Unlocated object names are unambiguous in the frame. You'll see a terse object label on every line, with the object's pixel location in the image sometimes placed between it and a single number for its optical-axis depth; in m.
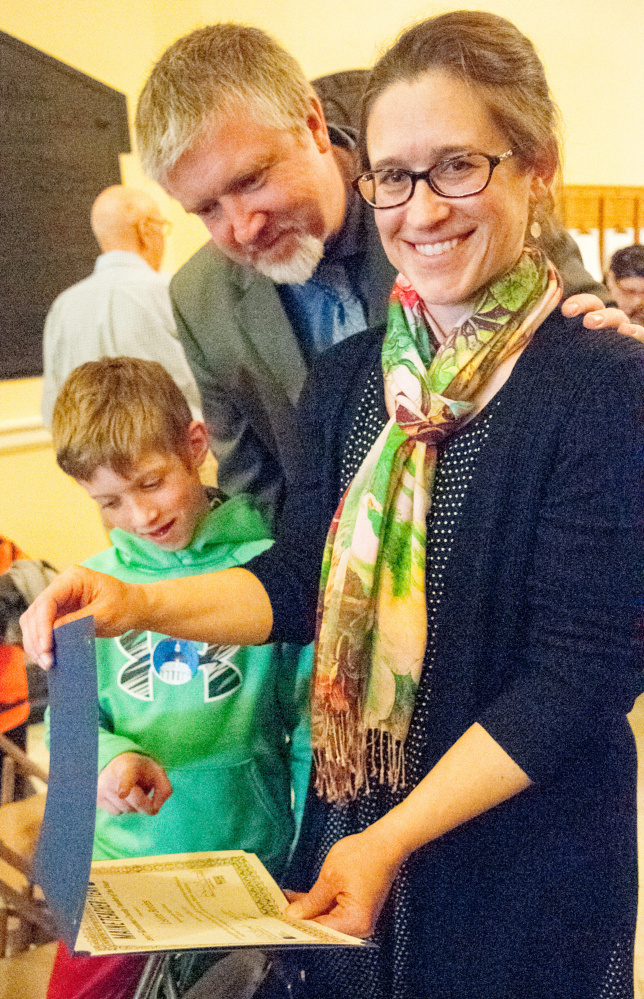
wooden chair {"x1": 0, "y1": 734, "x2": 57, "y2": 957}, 1.07
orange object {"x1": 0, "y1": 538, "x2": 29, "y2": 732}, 1.20
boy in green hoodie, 1.07
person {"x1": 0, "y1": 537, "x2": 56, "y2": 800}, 1.20
